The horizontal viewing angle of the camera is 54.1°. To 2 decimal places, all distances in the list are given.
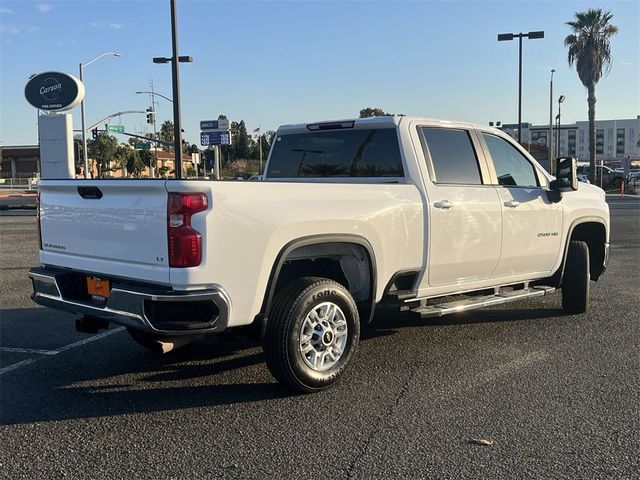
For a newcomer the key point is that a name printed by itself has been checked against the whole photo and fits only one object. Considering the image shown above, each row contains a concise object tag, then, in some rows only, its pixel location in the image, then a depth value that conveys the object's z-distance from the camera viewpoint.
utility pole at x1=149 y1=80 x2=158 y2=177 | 78.91
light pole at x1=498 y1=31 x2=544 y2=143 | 28.53
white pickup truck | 3.94
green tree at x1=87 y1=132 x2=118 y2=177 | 69.00
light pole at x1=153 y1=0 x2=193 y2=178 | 19.70
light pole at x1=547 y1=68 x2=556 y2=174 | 42.74
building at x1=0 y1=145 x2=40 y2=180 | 81.25
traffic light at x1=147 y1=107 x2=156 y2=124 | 47.68
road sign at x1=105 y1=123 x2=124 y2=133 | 40.81
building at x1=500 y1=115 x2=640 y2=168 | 147.62
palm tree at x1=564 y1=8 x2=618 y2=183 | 39.62
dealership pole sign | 23.02
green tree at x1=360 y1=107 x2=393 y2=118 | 59.71
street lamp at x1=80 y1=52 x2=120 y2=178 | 38.84
